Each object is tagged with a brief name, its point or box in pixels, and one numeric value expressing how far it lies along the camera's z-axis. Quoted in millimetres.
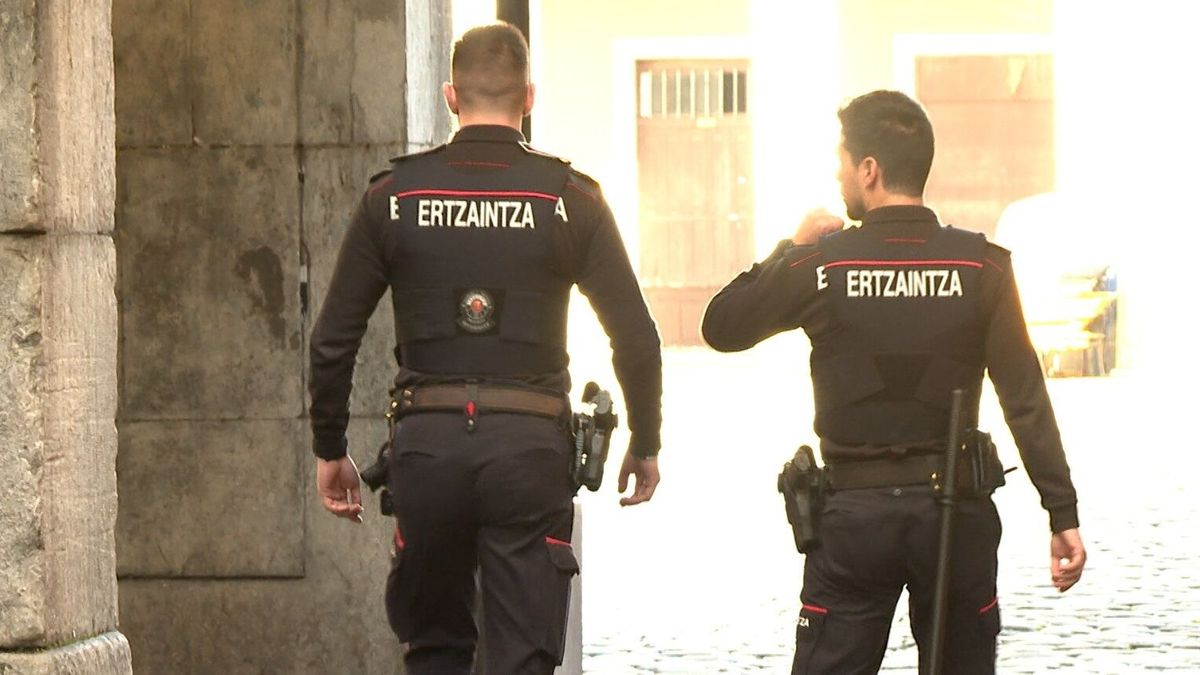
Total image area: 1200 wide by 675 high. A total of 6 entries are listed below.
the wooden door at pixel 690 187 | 54187
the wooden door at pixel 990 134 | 52500
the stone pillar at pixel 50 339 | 9352
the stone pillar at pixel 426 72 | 13531
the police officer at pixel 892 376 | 9289
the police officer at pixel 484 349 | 10102
